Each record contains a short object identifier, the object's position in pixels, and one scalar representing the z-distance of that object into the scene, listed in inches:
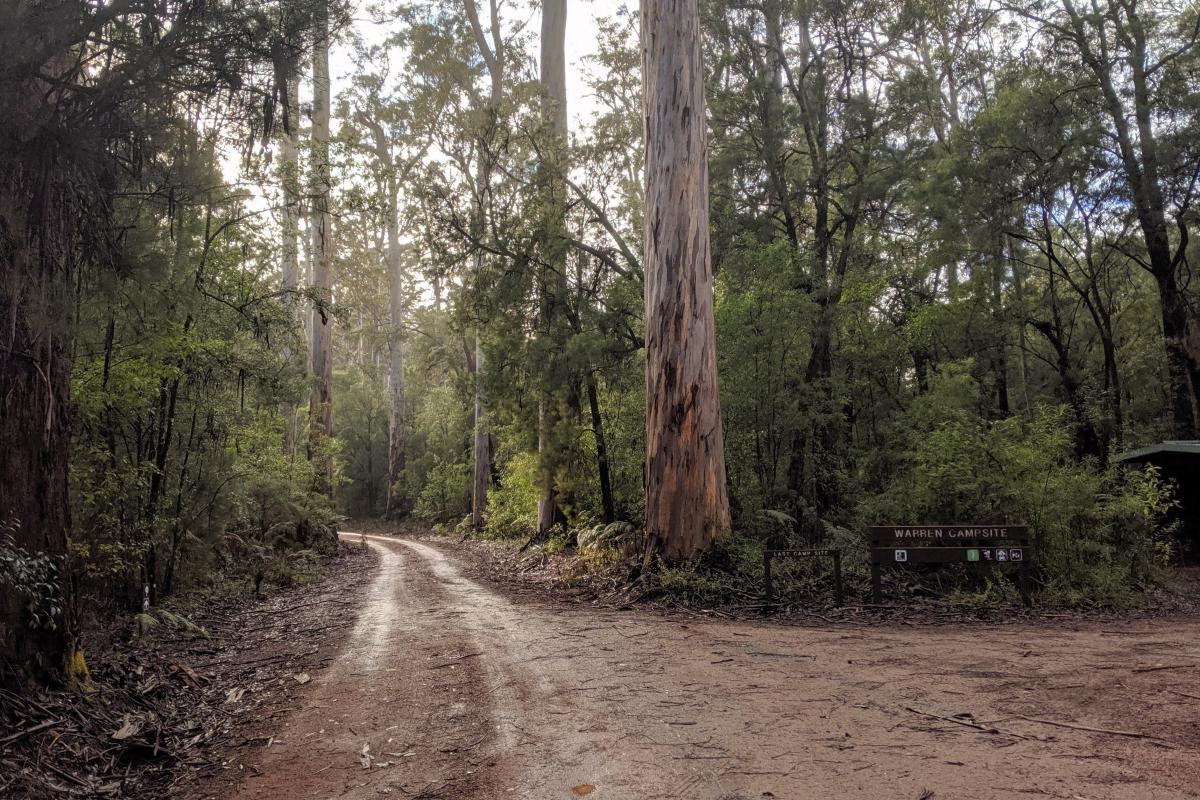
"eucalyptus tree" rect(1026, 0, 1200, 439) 630.5
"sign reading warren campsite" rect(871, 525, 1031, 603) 329.7
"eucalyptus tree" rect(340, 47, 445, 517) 895.1
